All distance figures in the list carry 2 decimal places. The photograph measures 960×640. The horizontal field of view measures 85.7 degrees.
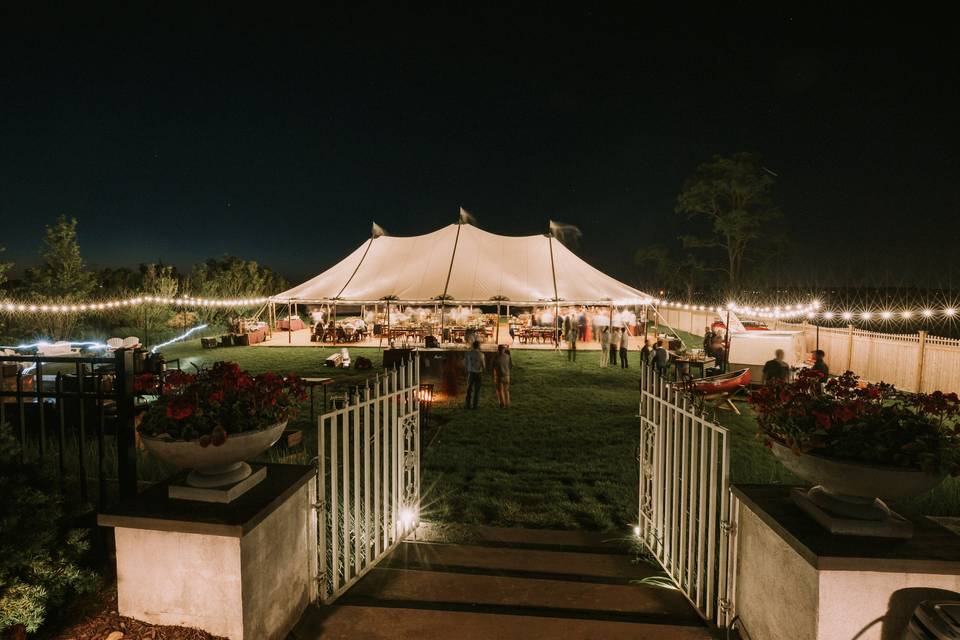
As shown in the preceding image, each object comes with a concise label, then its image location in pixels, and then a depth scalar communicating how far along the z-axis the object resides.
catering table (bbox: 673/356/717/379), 9.75
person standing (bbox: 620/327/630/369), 12.39
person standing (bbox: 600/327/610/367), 12.82
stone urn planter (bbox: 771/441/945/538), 1.82
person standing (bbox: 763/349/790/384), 7.87
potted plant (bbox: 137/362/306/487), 2.07
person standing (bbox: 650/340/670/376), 9.88
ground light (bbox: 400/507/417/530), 3.43
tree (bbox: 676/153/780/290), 24.80
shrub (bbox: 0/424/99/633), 2.01
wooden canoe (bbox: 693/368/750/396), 8.32
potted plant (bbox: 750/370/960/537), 1.82
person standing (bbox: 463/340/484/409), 8.09
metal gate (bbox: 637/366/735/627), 2.47
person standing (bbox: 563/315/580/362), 13.64
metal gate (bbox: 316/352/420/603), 2.62
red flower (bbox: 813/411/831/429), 1.89
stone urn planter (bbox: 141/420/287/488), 2.07
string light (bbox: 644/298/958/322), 9.57
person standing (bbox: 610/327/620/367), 13.08
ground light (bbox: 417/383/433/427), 6.77
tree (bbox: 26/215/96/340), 17.06
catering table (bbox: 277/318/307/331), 20.54
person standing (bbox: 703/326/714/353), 12.16
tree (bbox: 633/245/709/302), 28.19
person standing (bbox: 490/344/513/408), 8.15
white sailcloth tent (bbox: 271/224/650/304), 14.90
